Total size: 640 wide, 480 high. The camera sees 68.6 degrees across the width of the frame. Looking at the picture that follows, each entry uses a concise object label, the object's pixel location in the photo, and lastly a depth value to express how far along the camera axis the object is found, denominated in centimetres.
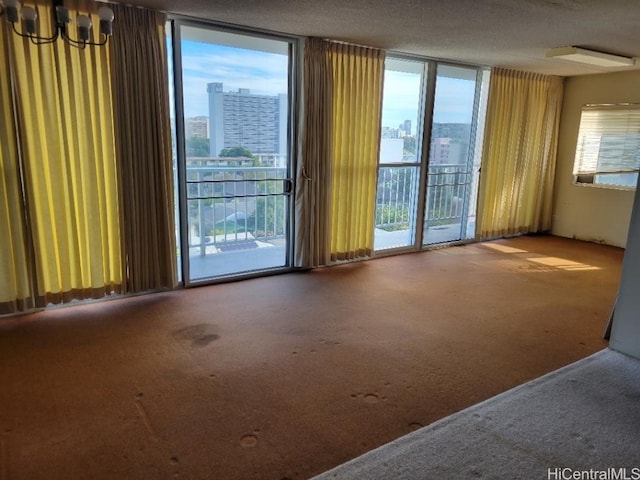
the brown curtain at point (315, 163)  456
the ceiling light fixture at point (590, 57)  453
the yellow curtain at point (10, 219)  321
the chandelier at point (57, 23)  282
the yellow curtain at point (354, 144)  481
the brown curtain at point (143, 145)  358
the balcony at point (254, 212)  487
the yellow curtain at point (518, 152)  621
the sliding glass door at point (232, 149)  421
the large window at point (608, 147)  607
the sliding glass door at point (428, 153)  554
